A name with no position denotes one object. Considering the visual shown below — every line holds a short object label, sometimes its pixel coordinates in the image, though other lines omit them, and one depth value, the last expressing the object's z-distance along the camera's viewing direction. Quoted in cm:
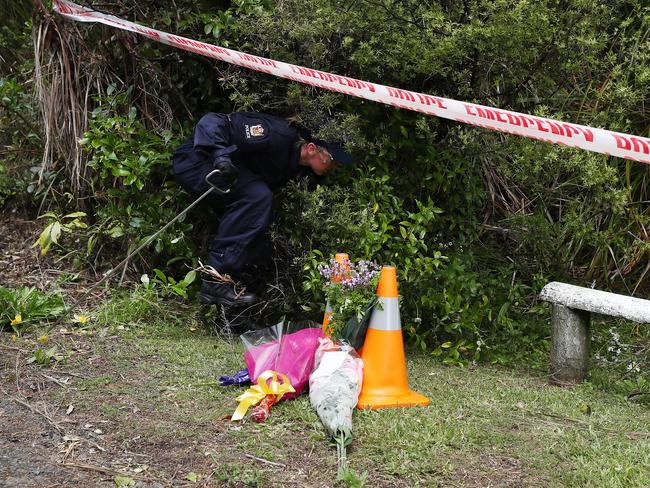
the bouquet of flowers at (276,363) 352
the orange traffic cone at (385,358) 371
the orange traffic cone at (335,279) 403
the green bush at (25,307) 464
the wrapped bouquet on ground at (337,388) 320
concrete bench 406
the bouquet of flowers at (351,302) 394
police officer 482
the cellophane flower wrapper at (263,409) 343
